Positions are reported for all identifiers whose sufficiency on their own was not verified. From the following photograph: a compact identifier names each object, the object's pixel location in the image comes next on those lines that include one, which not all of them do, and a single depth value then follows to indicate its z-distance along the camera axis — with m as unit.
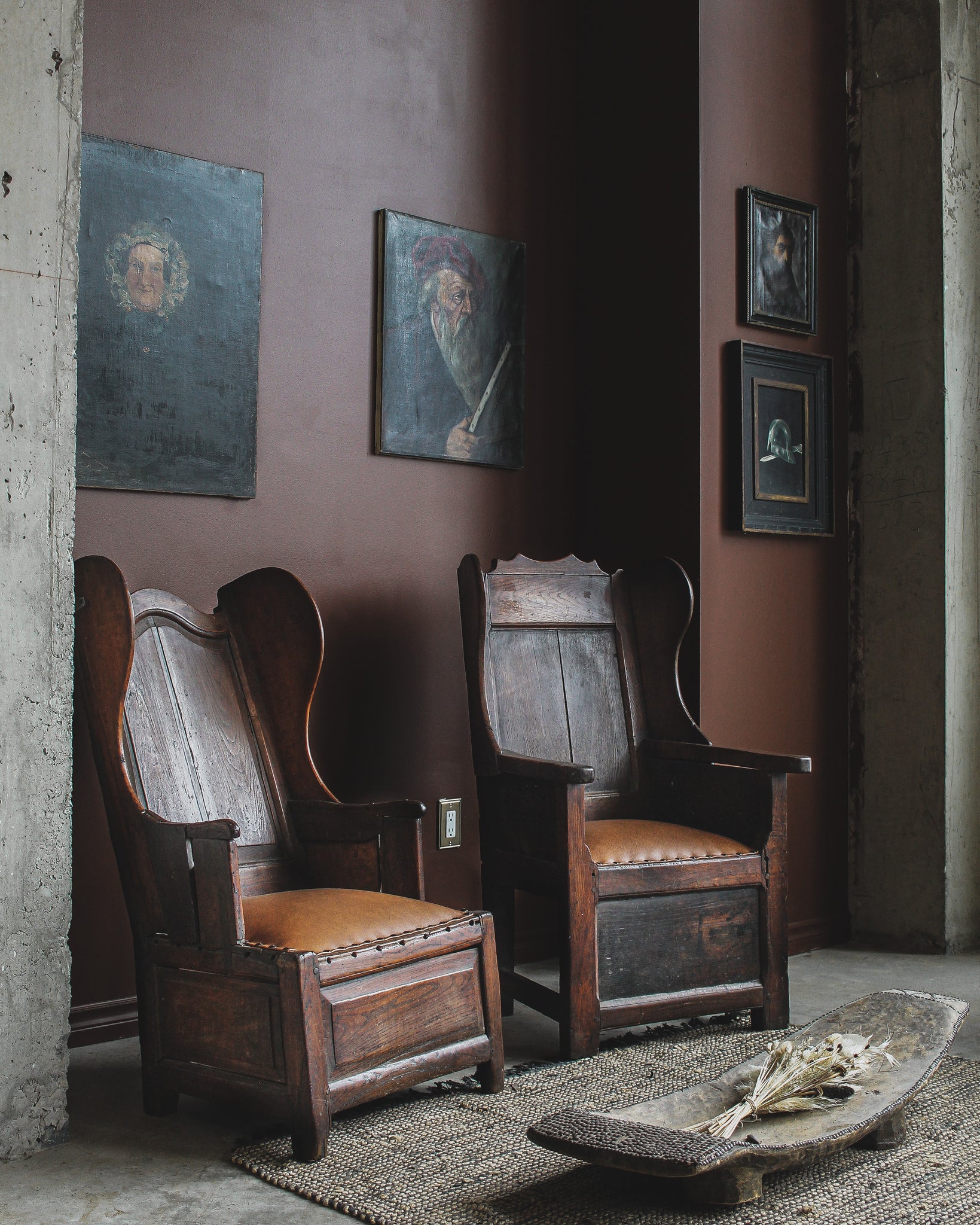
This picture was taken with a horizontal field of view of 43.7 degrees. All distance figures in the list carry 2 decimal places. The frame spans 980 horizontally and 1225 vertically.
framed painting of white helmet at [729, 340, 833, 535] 3.63
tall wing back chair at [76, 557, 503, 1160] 2.20
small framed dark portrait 3.69
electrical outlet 3.48
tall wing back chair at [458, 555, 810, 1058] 2.74
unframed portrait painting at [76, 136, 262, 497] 2.87
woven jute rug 1.99
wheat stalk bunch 2.03
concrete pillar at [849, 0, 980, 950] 3.88
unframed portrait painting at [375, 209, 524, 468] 3.39
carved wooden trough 1.86
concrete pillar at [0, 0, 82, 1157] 2.23
